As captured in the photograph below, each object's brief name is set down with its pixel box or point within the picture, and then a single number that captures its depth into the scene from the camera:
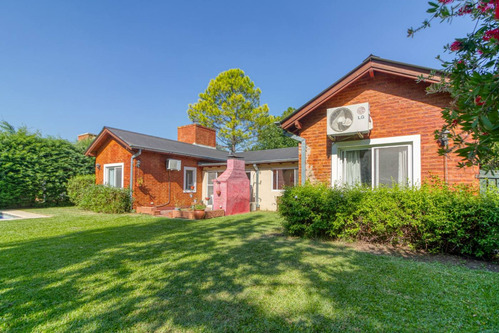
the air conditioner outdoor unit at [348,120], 6.84
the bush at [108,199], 12.24
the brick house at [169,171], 13.25
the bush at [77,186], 14.75
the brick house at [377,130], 6.52
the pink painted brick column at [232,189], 11.88
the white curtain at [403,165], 6.87
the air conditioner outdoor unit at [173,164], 14.03
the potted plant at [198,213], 10.73
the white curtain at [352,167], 7.61
